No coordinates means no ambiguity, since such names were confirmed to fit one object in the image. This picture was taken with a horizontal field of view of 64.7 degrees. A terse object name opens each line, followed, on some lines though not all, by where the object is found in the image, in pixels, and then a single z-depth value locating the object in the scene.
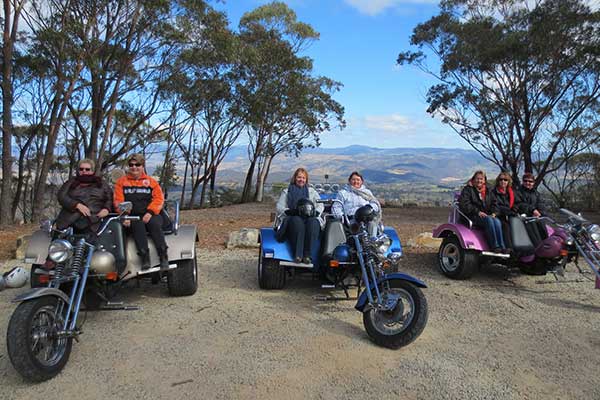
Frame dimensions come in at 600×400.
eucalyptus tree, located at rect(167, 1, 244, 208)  16.95
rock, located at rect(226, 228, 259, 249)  8.59
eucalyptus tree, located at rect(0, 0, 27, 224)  12.73
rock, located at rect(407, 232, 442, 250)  8.57
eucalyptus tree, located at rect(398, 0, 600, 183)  15.76
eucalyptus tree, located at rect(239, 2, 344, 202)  22.84
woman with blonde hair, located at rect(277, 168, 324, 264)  5.17
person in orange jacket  4.77
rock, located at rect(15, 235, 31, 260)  7.43
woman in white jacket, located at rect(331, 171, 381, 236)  5.64
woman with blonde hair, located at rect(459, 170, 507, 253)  5.89
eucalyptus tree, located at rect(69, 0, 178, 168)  14.71
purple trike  5.47
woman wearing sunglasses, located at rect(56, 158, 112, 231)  4.70
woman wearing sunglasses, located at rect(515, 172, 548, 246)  6.41
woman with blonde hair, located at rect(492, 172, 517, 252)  6.16
